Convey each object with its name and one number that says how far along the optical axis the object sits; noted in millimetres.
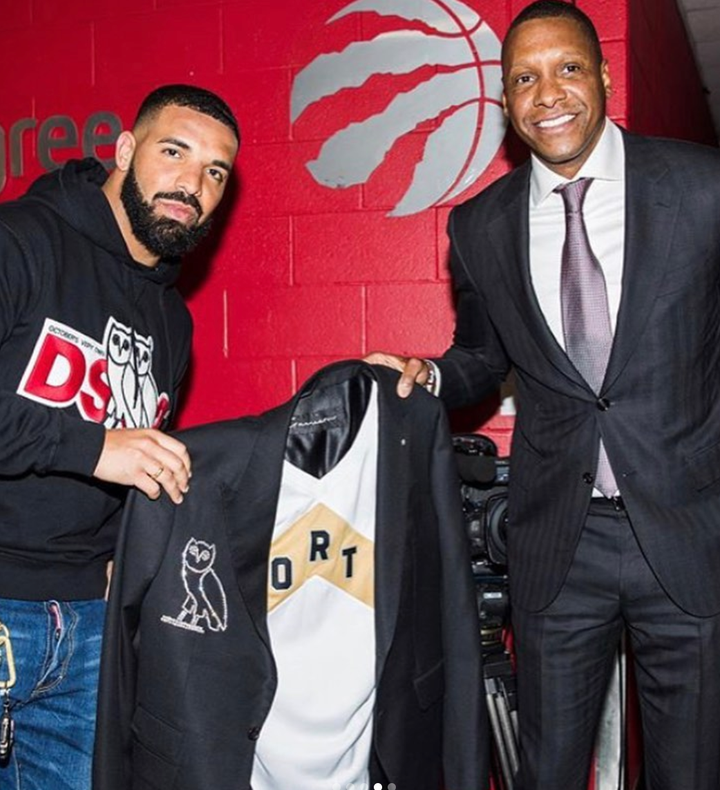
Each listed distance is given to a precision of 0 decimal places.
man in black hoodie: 1671
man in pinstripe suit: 1893
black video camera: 2096
